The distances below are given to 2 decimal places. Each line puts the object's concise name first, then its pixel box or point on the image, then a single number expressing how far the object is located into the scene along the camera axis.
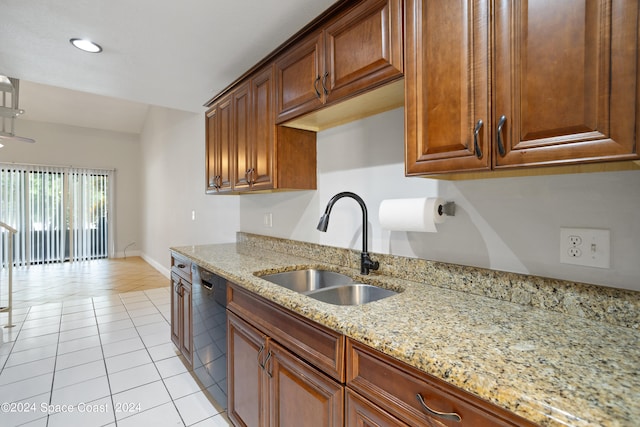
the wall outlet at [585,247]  0.95
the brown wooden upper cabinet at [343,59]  1.16
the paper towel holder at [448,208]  1.31
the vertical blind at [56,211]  5.73
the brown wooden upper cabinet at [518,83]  0.70
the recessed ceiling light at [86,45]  1.85
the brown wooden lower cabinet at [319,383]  0.70
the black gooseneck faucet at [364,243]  1.51
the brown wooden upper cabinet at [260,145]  1.87
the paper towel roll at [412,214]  1.26
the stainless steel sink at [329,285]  1.45
